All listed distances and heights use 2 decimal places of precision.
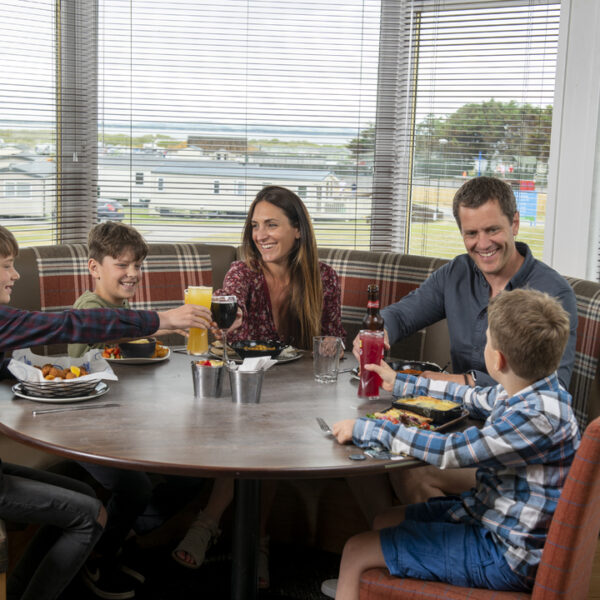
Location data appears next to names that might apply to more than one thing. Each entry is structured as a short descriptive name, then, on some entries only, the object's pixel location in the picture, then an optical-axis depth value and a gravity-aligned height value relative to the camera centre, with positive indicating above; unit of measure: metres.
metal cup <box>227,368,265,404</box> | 1.89 -0.55
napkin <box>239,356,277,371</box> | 1.95 -0.53
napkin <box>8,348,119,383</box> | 1.93 -0.56
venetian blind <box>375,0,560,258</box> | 3.51 +0.30
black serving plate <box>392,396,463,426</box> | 1.78 -0.58
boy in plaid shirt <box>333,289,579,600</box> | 1.57 -0.60
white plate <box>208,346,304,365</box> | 2.34 -0.61
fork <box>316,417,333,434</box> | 1.73 -0.60
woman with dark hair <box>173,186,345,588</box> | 2.83 -0.43
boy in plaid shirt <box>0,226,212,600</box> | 1.89 -0.85
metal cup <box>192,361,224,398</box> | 1.93 -0.56
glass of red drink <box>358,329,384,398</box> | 2.03 -0.51
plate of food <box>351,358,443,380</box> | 2.20 -0.58
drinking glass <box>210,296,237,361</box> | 2.13 -0.41
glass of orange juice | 2.36 -0.52
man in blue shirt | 2.24 -0.41
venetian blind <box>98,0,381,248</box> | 3.74 +0.27
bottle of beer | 2.07 -0.40
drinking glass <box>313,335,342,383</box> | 2.12 -0.54
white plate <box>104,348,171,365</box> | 2.28 -0.60
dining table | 1.51 -0.60
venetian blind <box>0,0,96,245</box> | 3.50 +0.18
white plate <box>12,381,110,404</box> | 1.87 -0.60
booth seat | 2.72 -0.56
